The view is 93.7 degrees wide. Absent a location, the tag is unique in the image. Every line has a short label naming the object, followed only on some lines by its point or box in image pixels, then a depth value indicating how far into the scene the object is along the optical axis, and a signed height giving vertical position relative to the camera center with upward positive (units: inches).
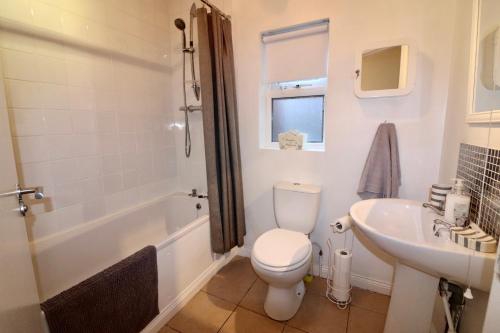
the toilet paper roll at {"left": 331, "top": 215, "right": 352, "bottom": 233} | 52.7 -20.2
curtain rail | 63.5 +35.8
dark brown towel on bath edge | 38.1 -30.0
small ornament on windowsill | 73.5 -1.6
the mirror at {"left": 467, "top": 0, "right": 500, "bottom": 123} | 33.8 +10.8
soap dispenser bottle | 36.2 -11.2
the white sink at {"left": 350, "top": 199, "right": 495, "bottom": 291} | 28.1 -15.8
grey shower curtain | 65.1 +1.7
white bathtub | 58.6 -33.2
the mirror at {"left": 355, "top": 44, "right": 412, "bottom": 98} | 56.2 +15.7
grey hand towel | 58.6 -8.2
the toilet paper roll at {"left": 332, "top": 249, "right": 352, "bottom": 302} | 63.4 -38.3
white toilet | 53.4 -27.7
